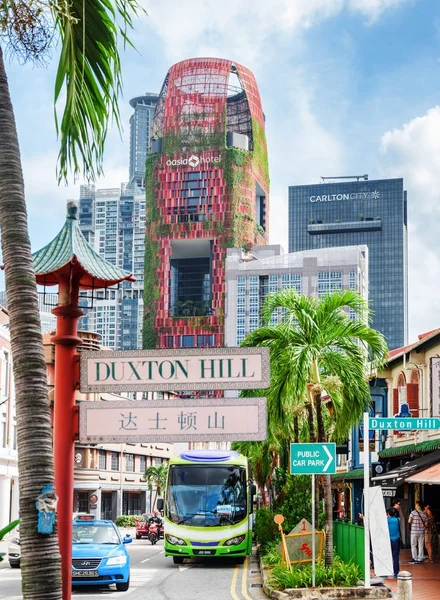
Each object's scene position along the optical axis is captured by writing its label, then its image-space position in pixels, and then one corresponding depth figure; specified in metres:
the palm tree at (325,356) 21.56
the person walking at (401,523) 37.34
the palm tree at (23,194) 7.00
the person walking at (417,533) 26.83
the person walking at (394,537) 24.22
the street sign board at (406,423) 16.36
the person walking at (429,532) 28.06
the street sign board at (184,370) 8.67
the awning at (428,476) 22.05
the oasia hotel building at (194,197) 190.12
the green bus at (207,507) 29.28
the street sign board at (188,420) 8.57
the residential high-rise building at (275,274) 183.62
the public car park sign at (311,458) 18.61
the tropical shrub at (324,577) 19.09
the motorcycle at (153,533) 49.50
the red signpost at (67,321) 9.20
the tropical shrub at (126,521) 82.19
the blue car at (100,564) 21.17
